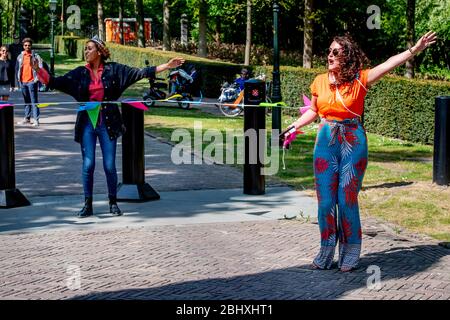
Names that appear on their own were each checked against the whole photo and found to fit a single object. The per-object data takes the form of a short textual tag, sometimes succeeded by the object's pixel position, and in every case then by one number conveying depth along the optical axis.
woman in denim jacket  9.10
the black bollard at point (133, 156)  10.28
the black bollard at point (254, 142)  10.61
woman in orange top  6.82
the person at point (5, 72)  17.20
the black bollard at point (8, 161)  9.84
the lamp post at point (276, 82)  16.25
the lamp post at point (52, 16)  33.96
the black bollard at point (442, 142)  10.84
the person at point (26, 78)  17.81
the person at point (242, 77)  22.73
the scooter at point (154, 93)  24.47
